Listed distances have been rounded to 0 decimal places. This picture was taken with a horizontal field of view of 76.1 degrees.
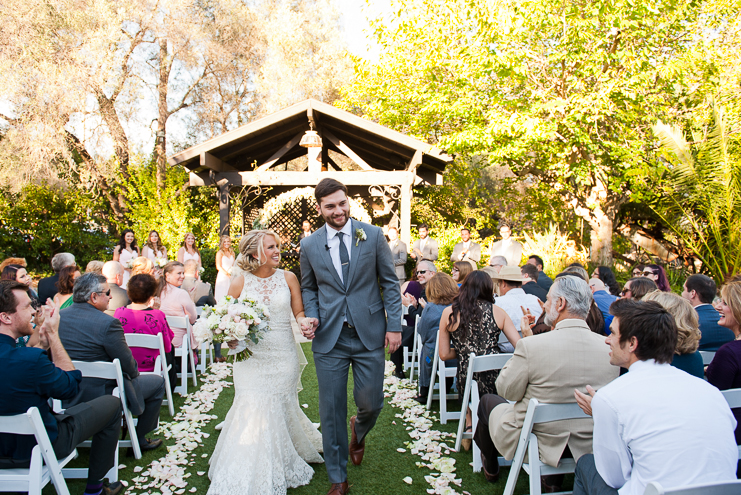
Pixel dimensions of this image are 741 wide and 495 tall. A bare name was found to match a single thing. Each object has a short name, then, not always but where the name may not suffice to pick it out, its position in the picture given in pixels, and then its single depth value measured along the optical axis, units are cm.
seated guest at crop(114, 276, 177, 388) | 429
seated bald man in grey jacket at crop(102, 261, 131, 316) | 493
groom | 309
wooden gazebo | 1040
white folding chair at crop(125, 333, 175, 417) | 420
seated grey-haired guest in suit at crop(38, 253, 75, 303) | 566
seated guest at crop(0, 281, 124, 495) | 250
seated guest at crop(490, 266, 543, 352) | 444
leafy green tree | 983
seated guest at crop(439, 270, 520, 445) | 378
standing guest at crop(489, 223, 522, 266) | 895
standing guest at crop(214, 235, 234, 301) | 793
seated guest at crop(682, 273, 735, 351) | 376
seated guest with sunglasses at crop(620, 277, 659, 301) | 432
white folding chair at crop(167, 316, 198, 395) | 522
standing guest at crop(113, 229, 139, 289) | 847
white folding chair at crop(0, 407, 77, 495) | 245
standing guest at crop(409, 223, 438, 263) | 1015
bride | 314
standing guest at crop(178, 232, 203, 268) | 895
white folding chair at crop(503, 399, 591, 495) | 252
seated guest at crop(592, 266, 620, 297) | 556
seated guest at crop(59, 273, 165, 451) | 338
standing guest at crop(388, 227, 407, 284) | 1005
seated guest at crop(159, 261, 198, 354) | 549
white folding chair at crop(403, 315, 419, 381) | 572
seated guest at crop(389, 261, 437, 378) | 605
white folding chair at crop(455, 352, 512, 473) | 343
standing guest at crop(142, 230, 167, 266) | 881
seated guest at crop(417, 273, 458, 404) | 472
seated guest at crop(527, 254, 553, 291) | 609
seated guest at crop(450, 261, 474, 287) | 571
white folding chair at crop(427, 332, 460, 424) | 437
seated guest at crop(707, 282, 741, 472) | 273
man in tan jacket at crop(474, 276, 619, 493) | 263
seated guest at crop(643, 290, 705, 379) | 284
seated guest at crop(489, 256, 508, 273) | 627
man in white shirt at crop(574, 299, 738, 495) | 180
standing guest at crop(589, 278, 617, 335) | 451
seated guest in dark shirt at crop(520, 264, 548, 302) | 527
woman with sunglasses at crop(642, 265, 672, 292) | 524
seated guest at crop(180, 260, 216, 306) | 712
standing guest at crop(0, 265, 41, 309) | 499
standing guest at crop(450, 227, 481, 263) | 984
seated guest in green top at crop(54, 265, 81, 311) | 461
